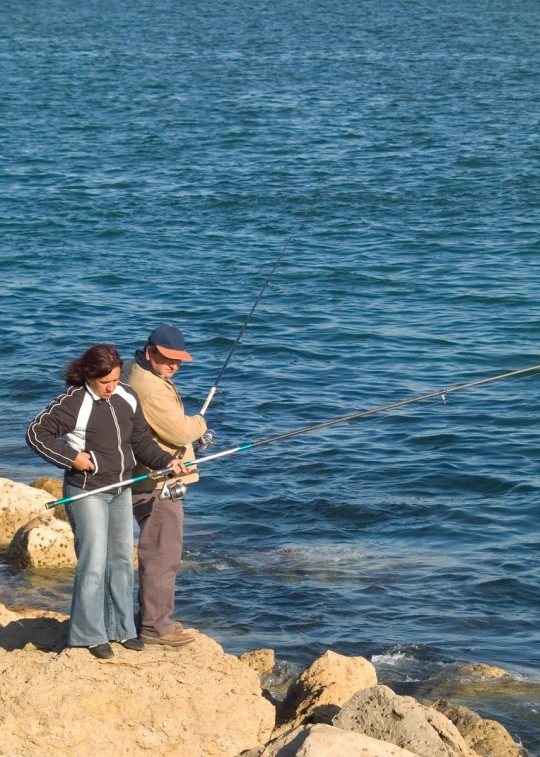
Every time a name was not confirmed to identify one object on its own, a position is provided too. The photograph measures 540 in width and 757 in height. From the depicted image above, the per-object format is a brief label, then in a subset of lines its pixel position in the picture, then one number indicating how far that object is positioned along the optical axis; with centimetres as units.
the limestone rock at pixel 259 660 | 1334
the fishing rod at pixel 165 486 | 1040
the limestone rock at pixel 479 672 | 1370
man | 1107
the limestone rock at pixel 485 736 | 1143
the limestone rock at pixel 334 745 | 935
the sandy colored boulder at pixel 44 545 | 1650
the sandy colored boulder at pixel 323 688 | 1110
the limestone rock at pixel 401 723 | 1004
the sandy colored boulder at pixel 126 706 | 1005
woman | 1027
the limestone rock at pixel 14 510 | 1773
